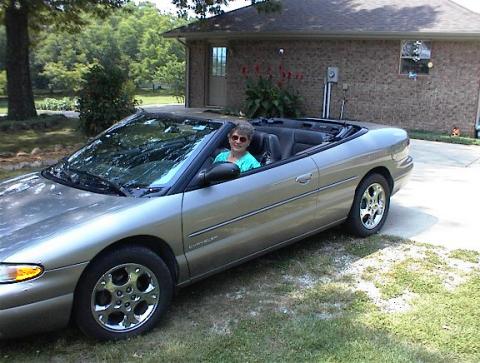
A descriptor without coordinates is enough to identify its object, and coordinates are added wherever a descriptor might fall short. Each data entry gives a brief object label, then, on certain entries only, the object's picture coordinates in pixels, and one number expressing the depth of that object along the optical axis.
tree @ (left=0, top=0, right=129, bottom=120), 14.58
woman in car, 4.39
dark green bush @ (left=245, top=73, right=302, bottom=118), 15.57
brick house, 14.29
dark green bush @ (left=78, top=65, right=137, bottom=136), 11.59
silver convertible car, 3.11
